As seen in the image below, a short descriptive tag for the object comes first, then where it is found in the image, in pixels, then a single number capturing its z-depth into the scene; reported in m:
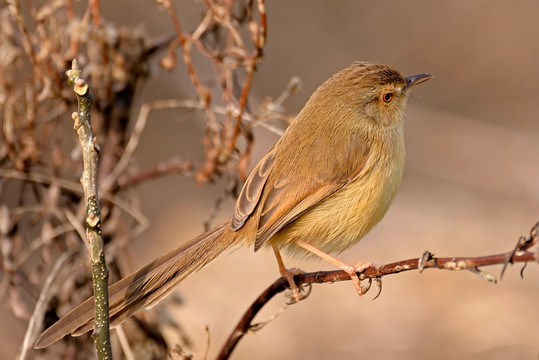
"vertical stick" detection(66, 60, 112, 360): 4.70
